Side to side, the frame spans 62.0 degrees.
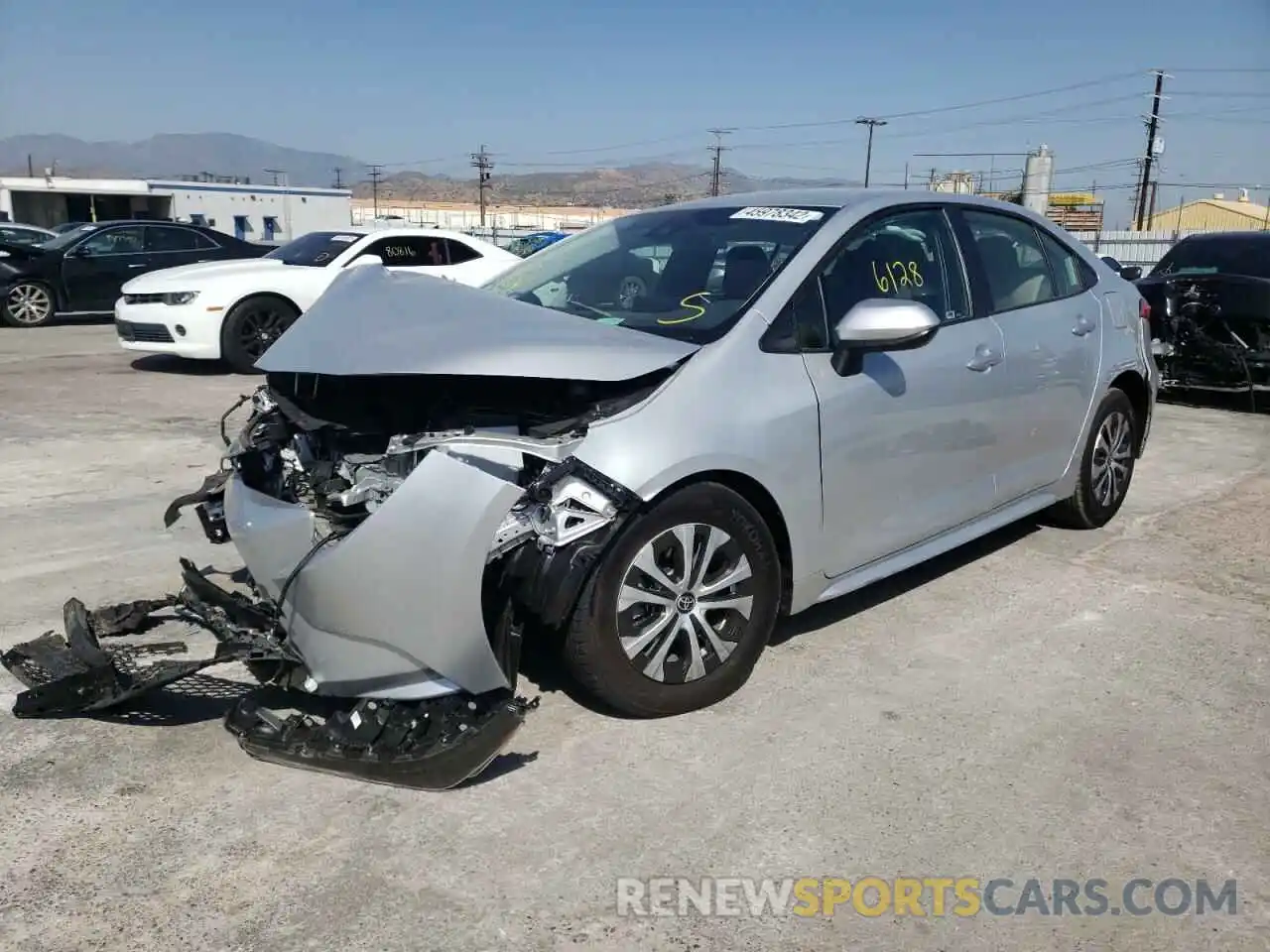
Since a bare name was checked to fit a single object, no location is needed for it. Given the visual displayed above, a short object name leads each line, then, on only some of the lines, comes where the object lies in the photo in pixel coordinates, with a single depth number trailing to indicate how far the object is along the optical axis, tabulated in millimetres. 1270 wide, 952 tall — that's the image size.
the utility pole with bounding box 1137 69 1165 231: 51938
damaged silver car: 2930
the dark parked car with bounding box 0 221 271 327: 14211
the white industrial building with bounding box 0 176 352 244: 50719
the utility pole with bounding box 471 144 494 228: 83438
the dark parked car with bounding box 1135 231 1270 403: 8953
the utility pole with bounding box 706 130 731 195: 74812
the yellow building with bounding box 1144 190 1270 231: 61978
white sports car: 10172
